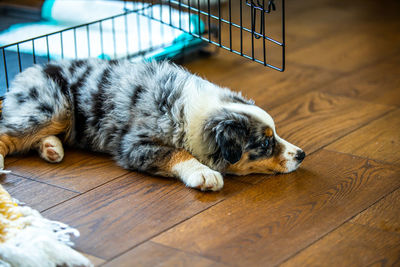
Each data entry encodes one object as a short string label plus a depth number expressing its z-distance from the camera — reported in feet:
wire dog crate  11.83
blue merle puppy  8.12
